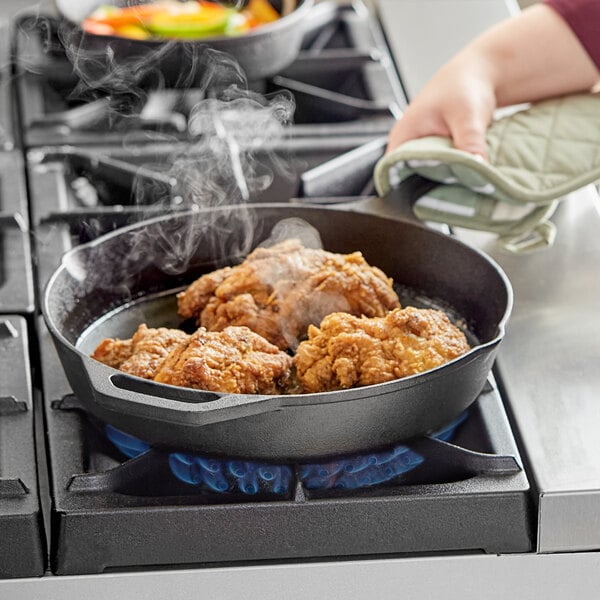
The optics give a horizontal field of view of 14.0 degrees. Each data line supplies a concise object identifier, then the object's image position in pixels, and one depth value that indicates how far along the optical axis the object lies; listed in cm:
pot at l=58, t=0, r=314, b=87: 200
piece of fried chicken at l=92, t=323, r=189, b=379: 161
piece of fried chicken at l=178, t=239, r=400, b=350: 167
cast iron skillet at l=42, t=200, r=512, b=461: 152
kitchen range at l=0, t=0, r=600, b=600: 156
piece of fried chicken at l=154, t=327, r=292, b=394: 157
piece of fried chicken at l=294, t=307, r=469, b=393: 158
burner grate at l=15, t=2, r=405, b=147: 204
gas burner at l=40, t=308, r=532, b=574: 155
